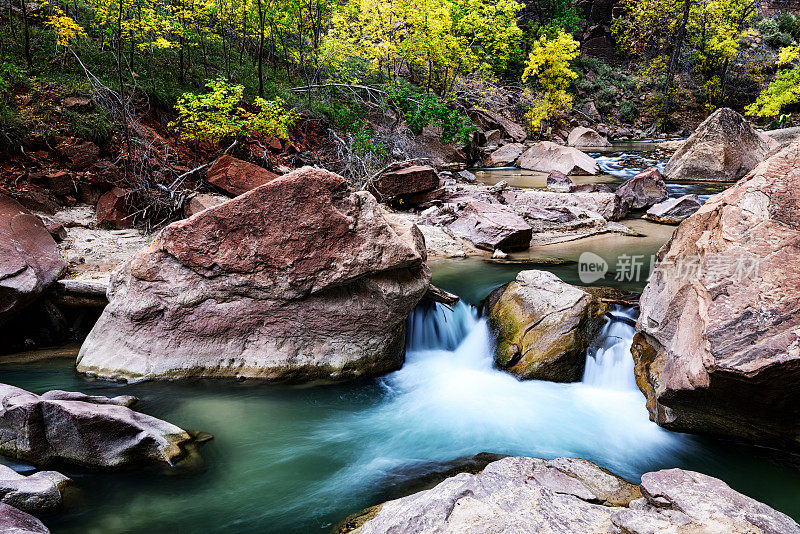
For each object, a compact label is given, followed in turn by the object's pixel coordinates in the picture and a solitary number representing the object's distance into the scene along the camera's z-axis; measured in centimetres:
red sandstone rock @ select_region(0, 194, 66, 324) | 580
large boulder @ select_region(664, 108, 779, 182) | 1580
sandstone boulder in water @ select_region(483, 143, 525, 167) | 2156
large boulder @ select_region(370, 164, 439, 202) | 1214
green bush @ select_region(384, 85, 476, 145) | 1452
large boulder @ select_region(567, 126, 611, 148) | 2634
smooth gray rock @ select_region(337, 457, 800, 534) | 254
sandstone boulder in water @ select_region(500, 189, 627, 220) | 1262
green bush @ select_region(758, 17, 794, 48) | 3416
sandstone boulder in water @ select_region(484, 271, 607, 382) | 586
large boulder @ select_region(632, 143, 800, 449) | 361
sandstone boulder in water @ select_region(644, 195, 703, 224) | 1205
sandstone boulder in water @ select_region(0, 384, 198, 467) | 386
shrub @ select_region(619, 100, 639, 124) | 3259
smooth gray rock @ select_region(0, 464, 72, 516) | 321
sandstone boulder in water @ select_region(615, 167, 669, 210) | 1321
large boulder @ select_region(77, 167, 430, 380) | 551
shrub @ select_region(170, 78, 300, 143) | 968
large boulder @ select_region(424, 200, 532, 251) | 1001
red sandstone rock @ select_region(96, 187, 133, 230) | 869
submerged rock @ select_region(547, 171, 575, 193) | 1545
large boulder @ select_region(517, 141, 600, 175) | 1883
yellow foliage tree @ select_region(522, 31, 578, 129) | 2616
